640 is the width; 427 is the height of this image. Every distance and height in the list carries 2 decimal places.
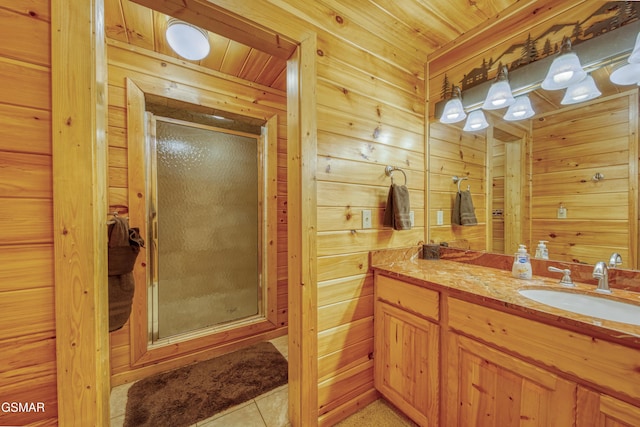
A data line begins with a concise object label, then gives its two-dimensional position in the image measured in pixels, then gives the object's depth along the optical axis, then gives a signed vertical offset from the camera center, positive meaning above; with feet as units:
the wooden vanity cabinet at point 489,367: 2.38 -2.02
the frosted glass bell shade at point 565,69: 3.82 +2.33
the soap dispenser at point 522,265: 4.07 -0.95
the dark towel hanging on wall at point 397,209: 4.89 +0.05
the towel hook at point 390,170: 5.24 +0.95
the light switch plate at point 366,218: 4.91 -0.13
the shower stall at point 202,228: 6.14 -0.45
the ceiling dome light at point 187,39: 4.62 +3.57
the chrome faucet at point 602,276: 3.37 -0.94
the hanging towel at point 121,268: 3.88 -0.92
